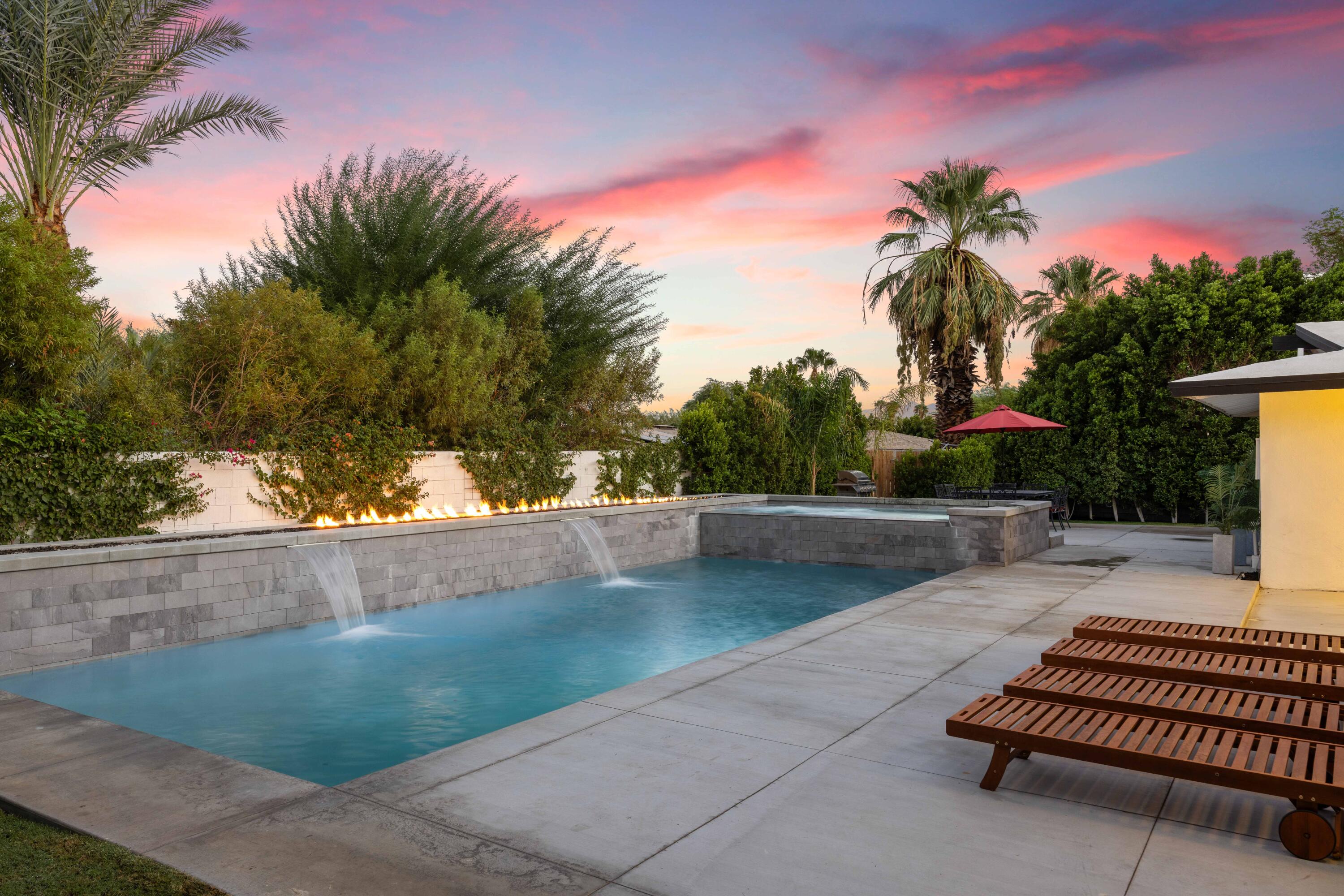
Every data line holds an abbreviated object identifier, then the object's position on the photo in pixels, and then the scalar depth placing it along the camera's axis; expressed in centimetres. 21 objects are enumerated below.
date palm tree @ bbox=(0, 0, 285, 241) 962
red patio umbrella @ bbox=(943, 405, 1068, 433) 1559
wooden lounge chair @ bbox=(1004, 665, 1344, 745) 331
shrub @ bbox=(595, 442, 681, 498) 1559
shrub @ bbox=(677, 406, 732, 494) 1705
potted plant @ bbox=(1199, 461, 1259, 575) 976
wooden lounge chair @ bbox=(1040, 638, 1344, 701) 384
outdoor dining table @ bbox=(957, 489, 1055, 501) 1579
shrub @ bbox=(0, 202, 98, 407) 727
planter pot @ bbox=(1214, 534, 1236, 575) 970
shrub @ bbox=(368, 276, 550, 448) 1228
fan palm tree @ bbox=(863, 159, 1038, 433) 1967
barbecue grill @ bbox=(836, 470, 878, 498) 1899
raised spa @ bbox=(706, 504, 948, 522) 1316
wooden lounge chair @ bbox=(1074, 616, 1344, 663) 439
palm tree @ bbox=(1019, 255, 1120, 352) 3441
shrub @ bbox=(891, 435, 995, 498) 1815
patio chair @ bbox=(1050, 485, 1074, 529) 1466
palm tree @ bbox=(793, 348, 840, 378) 2069
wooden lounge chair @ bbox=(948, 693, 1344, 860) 277
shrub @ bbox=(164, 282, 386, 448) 1007
